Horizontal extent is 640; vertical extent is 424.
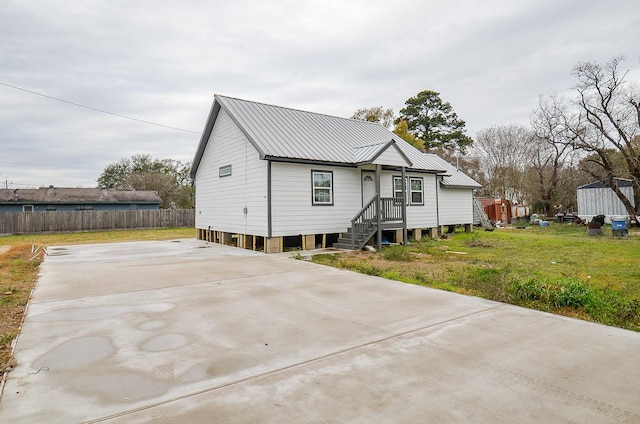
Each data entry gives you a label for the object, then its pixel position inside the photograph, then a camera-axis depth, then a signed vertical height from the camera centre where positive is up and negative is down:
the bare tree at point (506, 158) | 34.56 +5.26
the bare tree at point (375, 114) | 36.50 +10.49
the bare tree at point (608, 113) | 21.20 +6.06
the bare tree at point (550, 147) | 24.30 +5.04
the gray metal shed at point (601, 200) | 24.83 +0.59
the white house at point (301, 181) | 12.77 +1.40
